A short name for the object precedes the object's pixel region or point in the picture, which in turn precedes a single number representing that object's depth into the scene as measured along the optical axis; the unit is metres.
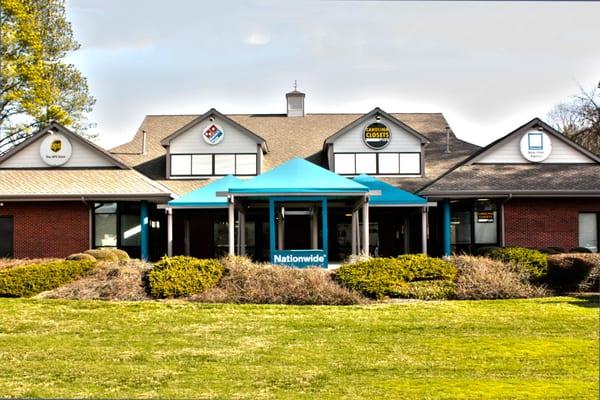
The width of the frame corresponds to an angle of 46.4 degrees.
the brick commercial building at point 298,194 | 24.28
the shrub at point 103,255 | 20.51
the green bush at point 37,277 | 15.88
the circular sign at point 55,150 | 26.61
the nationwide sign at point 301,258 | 18.58
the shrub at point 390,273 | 15.30
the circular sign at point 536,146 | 26.20
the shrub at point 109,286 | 15.48
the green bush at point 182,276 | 15.43
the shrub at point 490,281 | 15.39
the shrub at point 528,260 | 16.45
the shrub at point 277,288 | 14.90
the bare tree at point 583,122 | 41.56
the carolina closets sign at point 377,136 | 28.38
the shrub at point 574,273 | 16.36
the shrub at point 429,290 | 15.31
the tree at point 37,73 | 17.78
